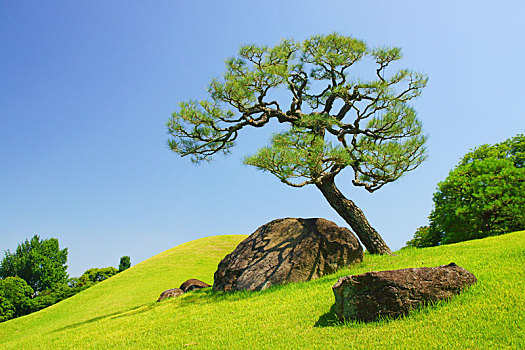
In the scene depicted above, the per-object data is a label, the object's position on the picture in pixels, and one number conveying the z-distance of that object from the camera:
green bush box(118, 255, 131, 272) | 34.41
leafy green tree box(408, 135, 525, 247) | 15.78
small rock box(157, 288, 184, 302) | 11.73
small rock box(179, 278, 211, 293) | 12.66
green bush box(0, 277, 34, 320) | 25.03
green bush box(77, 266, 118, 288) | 32.31
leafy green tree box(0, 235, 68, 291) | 31.25
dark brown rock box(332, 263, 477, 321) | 5.00
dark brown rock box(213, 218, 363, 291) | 8.96
